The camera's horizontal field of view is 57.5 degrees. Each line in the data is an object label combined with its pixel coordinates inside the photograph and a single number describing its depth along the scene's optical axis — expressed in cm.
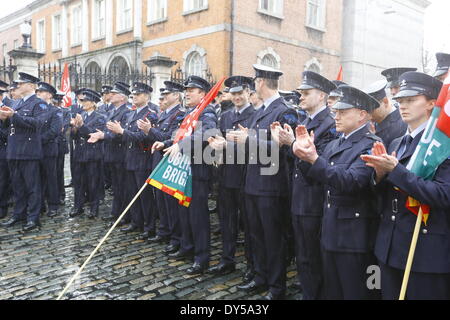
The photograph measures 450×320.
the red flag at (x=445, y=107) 257
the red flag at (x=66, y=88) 1027
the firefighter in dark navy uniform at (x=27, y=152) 680
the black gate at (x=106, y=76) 1285
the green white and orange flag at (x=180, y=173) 507
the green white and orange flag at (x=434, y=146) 257
